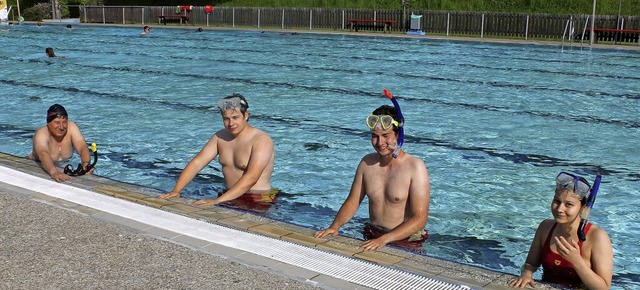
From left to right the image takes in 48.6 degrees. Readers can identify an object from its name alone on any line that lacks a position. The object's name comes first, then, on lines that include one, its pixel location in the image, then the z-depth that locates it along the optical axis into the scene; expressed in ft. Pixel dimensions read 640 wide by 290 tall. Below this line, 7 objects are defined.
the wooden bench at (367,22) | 102.22
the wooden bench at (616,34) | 81.97
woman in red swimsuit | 13.19
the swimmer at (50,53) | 66.03
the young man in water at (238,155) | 20.84
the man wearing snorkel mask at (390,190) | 16.57
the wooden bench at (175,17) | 123.93
